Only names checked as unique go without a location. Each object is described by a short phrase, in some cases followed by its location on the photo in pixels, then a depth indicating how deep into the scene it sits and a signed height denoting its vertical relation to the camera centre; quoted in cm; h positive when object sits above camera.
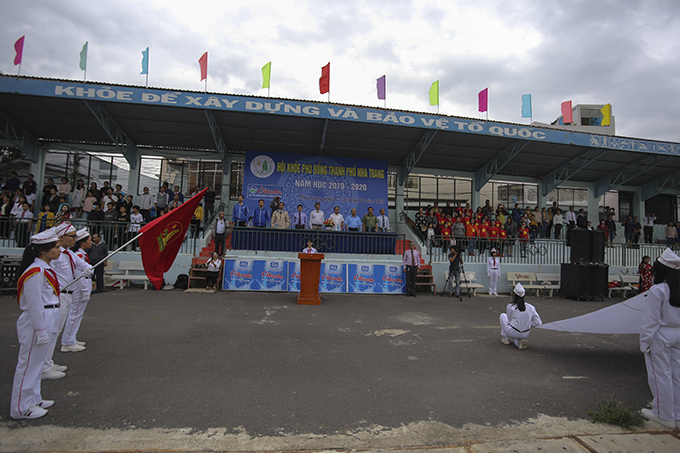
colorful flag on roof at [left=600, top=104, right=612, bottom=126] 1714 +673
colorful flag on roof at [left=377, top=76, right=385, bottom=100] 1566 +726
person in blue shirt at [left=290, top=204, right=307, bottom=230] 1451 +100
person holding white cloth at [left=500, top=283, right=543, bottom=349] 574 -122
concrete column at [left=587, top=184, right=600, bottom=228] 2097 +273
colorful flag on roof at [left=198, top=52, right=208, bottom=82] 1462 +756
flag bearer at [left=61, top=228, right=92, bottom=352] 505 -108
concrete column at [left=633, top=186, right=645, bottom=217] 2195 +310
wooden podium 948 -95
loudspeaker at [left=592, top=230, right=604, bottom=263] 1211 +11
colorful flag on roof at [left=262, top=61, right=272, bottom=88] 1488 +738
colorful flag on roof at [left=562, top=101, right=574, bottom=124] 1662 +669
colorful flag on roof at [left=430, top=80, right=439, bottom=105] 1580 +699
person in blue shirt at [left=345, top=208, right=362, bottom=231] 1477 +96
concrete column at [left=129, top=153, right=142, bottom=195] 1698 +292
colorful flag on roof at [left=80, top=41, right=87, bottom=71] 1374 +725
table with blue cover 1277 +15
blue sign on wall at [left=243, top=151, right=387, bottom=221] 1688 +310
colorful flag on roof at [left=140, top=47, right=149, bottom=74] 1431 +750
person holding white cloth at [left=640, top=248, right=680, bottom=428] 348 -93
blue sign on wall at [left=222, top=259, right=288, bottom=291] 1148 -105
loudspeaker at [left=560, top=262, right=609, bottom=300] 1191 -103
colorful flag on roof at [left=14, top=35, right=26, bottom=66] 1350 +745
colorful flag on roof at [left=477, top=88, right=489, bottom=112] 1591 +684
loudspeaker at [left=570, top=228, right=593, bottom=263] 1220 +20
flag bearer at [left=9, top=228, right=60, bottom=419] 321 -91
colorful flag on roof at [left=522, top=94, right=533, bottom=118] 1683 +699
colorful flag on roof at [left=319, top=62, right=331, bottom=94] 1477 +707
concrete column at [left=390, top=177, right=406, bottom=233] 1836 +191
